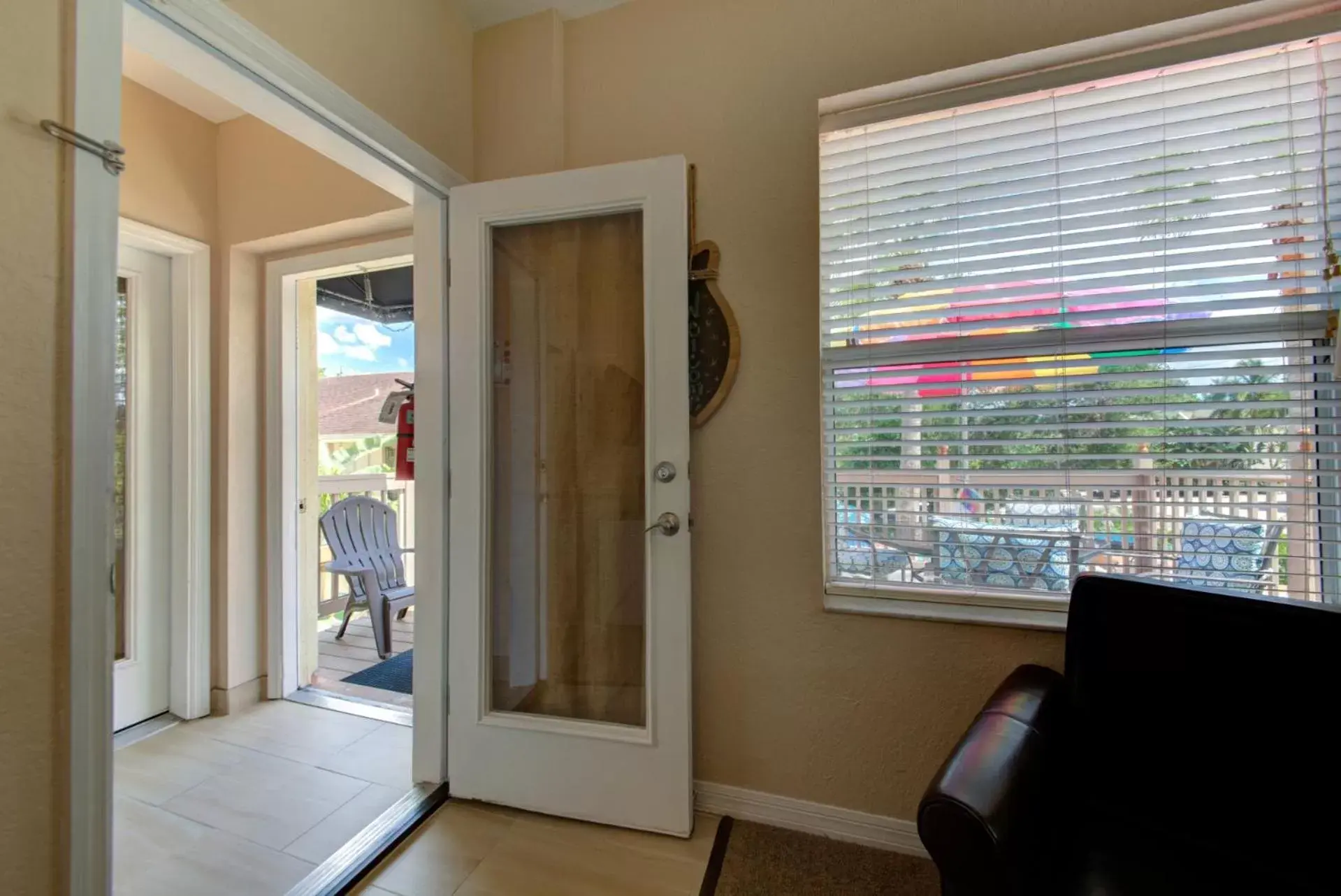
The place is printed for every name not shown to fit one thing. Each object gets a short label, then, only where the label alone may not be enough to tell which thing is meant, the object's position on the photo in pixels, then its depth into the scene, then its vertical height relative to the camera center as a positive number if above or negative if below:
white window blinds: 1.35 +0.30
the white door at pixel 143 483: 2.28 -0.13
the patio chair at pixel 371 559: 3.24 -0.71
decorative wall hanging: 1.70 +0.35
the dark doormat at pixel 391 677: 2.82 -1.22
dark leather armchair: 0.89 -0.59
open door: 1.63 -0.15
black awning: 3.30 +1.02
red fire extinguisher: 2.28 +0.06
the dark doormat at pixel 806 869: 1.42 -1.15
